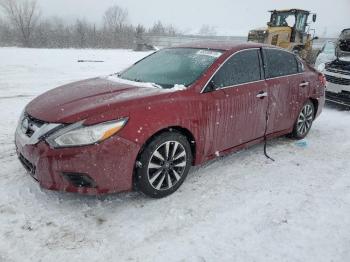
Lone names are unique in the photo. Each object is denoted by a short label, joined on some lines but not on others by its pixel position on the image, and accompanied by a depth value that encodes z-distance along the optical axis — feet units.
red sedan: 10.75
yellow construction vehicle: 53.31
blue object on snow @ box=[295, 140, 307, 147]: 18.83
